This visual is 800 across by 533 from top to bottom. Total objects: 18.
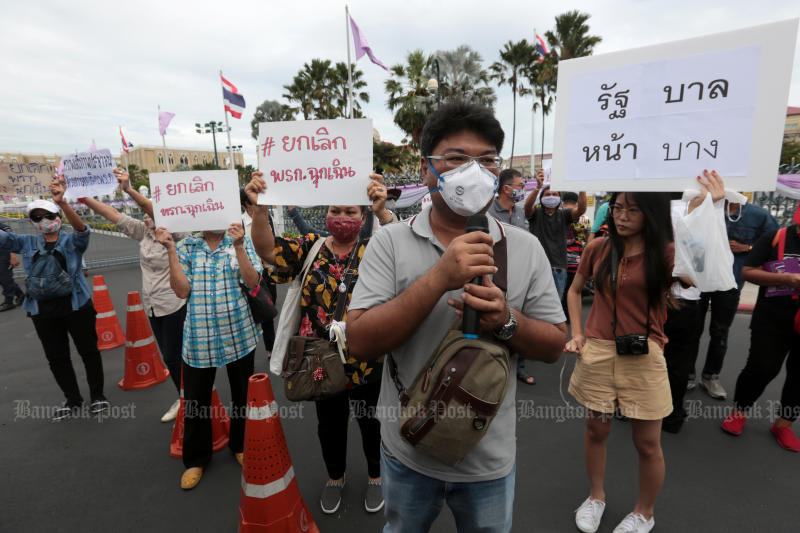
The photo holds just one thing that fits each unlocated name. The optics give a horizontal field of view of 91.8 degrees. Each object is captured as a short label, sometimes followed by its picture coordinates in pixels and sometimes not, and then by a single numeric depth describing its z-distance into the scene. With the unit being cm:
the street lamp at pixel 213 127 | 3232
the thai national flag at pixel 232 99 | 803
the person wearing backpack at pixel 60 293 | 364
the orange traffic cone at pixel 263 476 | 232
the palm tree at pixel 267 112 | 3378
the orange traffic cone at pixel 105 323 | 589
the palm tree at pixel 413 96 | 2623
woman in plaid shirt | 279
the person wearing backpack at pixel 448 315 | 130
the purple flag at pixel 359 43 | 667
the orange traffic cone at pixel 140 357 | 458
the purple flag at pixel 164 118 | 890
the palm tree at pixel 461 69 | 2855
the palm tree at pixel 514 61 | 3097
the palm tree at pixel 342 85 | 2720
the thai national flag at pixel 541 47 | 938
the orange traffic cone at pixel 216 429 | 336
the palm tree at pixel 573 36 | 2711
